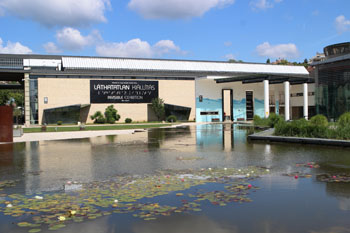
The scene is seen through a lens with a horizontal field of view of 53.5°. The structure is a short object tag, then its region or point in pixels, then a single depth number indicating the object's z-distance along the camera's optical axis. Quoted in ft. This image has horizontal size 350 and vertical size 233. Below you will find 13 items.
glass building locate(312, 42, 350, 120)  90.53
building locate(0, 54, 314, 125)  153.48
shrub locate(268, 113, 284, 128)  94.39
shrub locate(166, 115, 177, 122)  169.18
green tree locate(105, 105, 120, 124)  157.36
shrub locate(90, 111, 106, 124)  157.69
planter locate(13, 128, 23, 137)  82.84
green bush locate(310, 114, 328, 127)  62.40
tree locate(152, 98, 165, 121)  168.14
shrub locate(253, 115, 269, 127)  101.20
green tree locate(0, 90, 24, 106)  258.37
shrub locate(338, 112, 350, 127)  52.85
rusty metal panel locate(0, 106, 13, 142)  66.59
